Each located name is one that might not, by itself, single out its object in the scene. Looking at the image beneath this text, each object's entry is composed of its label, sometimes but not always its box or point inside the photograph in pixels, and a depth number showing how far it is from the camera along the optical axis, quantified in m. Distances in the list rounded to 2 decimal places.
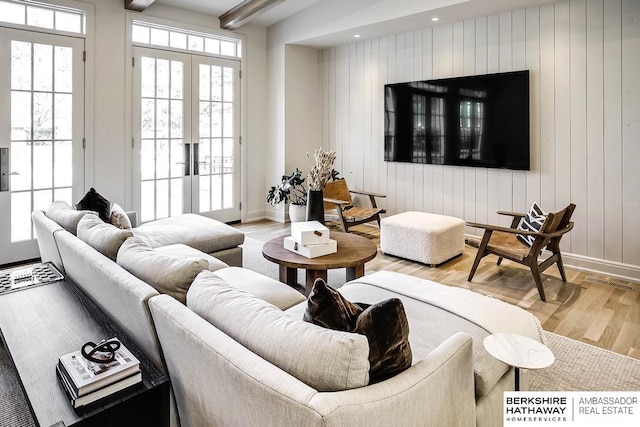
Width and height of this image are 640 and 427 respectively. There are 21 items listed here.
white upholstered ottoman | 4.29
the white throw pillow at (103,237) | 2.17
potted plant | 6.00
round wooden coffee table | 3.08
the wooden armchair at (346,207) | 5.21
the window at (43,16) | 4.21
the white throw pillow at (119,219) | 3.23
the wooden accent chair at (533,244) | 3.42
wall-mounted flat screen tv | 4.48
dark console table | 1.33
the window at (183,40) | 5.15
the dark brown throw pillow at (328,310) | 1.35
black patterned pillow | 3.71
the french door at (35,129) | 4.23
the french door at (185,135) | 5.22
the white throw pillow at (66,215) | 2.77
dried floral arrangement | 4.17
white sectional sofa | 1.08
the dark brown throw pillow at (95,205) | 3.18
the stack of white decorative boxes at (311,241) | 3.22
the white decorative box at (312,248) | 3.20
